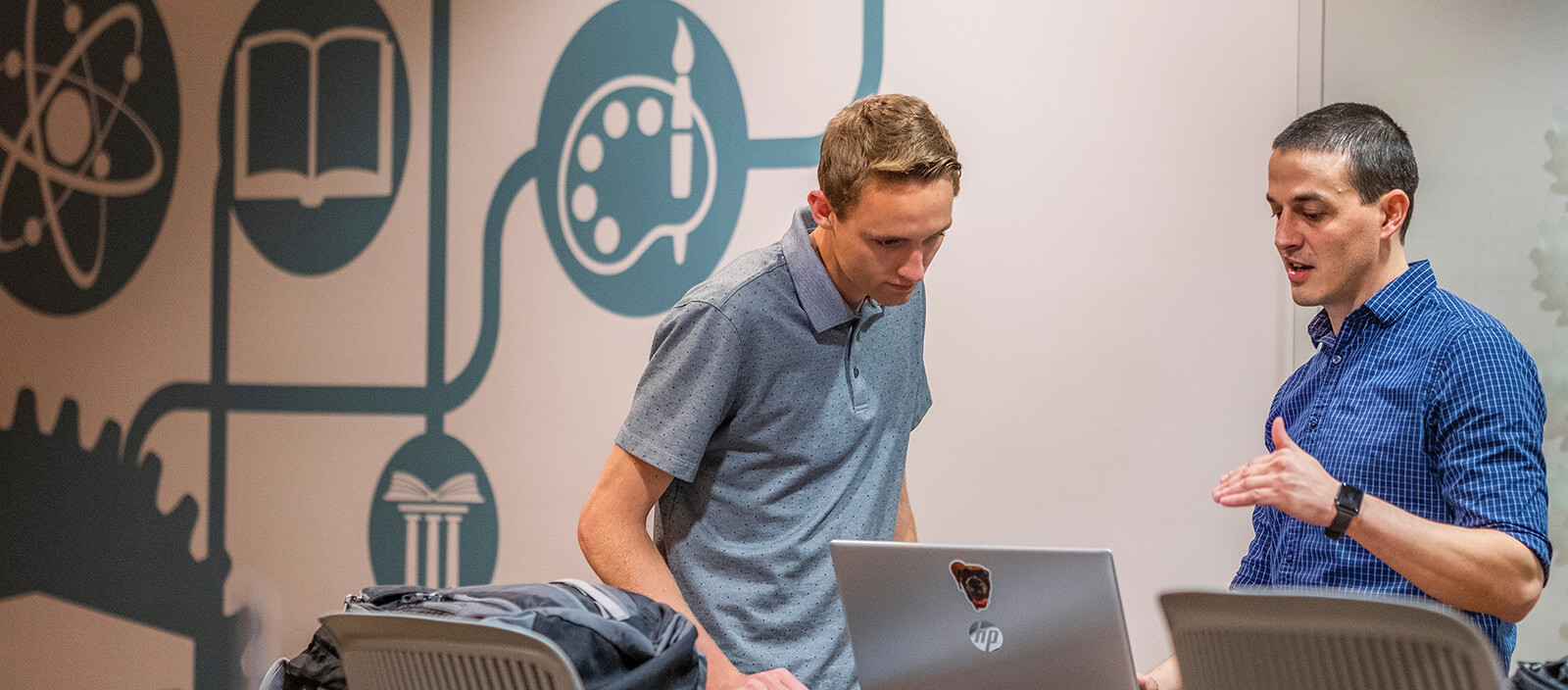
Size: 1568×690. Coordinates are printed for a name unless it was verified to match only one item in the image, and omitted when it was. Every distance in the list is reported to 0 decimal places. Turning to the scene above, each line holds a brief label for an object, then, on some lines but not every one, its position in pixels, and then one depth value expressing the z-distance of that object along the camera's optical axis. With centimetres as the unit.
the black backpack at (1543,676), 406
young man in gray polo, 461
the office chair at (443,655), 404
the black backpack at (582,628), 421
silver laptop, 416
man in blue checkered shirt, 427
